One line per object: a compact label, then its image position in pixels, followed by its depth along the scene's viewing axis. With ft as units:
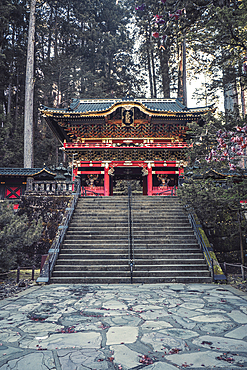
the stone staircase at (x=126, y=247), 24.91
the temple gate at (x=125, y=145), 53.16
